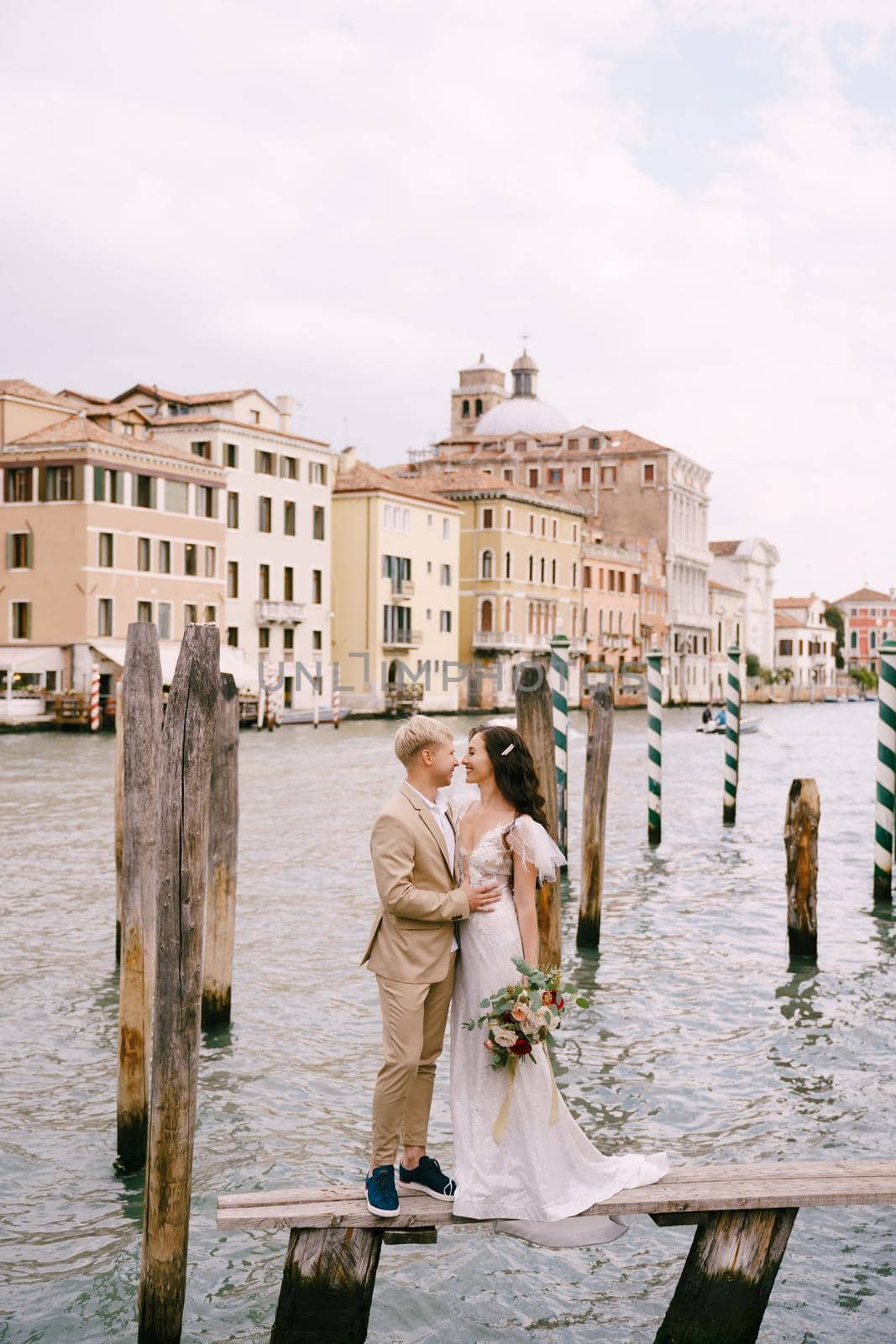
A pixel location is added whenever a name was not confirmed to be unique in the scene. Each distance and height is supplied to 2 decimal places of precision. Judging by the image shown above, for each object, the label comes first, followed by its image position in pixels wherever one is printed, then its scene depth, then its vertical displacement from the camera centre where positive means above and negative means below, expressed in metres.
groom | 3.58 -0.62
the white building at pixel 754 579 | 88.44 +5.18
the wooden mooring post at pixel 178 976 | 3.85 -0.83
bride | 3.61 -1.01
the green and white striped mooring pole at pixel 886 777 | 10.03 -0.73
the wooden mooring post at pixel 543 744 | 6.68 -0.36
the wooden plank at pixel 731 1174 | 3.58 -1.27
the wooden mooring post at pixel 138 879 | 5.37 -0.79
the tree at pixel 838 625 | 112.69 +3.10
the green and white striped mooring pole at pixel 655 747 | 13.51 -0.72
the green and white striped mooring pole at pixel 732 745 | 15.29 -0.80
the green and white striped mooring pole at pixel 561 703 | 10.62 -0.27
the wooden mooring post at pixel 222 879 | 6.86 -0.98
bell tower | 71.25 +12.80
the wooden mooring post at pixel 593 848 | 9.07 -1.09
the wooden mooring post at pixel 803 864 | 8.20 -1.09
